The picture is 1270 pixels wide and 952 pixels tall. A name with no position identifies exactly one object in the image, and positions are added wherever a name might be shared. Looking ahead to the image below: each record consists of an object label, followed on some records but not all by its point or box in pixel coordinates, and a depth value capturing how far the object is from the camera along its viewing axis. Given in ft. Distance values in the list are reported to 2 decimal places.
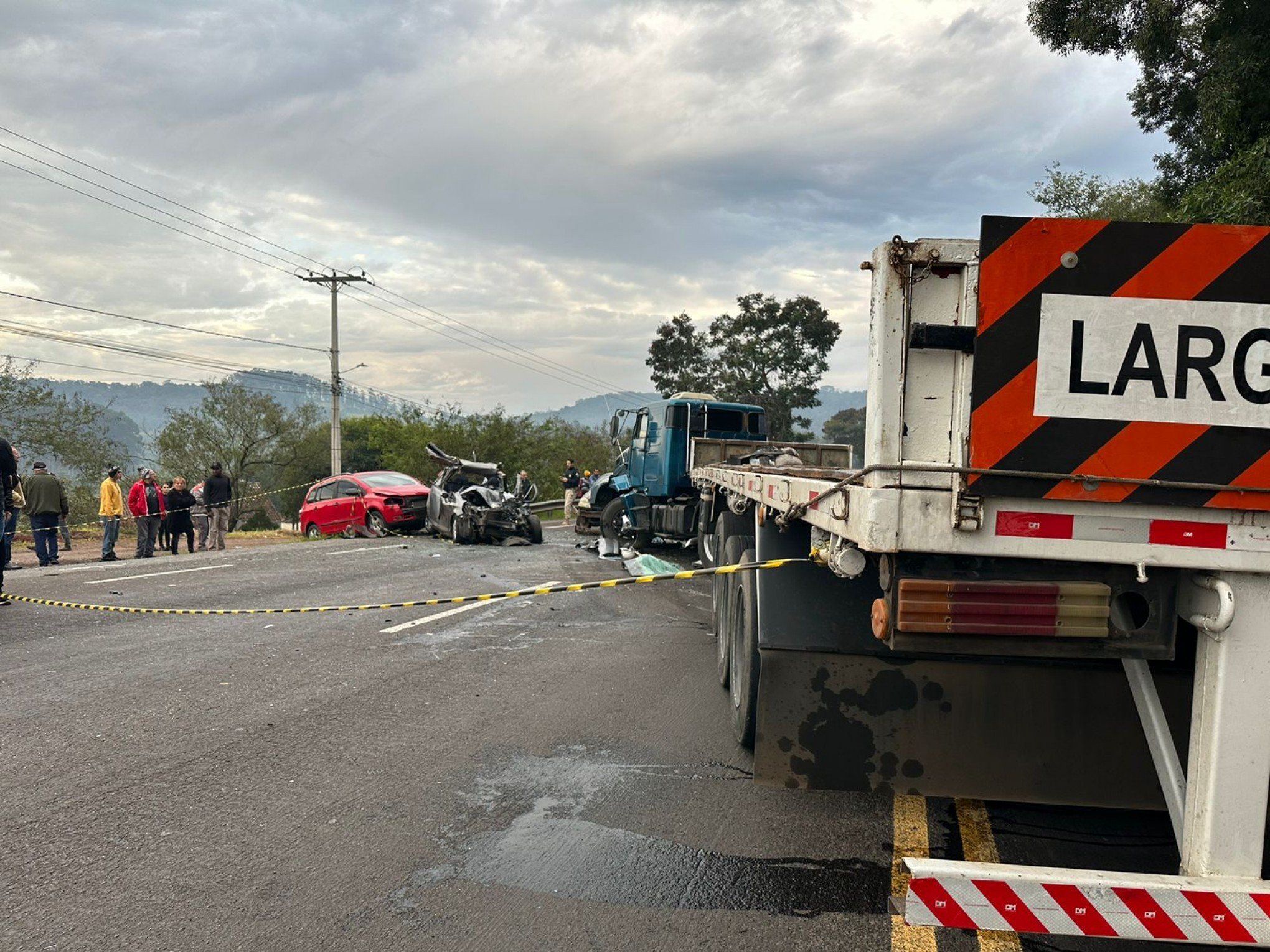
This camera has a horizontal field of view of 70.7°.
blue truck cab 49.21
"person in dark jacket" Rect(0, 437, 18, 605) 30.45
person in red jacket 57.16
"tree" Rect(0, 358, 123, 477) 108.68
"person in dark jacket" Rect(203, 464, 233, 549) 60.75
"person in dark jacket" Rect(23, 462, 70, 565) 50.57
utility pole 120.57
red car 69.10
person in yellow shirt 54.75
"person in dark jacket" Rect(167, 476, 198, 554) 59.88
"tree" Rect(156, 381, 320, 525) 159.12
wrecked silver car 61.00
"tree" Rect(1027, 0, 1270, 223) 37.83
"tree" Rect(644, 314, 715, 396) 180.55
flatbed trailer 8.34
